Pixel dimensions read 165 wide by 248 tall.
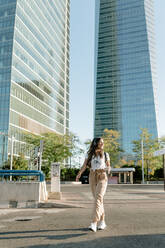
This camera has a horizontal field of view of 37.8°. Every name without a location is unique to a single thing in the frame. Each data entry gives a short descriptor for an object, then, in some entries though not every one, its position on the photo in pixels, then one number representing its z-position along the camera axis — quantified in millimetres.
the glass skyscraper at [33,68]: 68312
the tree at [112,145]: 47062
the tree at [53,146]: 39719
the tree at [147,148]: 43334
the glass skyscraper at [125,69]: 116250
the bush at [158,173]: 47016
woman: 4266
